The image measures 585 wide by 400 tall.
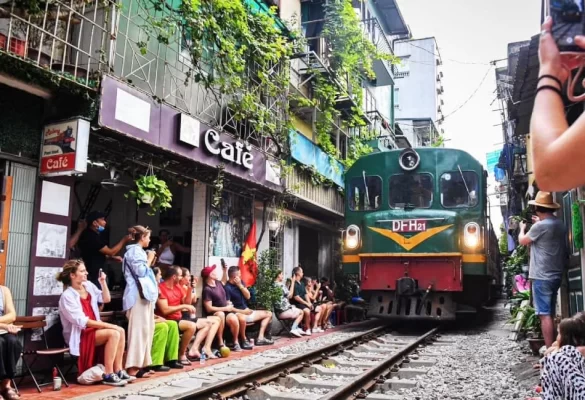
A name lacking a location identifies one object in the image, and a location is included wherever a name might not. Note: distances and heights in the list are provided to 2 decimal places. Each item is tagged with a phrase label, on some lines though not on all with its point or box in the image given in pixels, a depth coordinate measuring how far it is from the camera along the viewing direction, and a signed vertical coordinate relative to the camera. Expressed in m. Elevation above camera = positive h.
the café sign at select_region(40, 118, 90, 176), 6.18 +1.42
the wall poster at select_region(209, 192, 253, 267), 10.00 +0.89
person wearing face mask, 7.26 +0.32
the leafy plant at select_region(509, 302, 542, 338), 7.51 -0.67
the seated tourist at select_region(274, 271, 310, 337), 10.74 -0.75
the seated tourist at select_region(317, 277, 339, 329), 12.19 -0.63
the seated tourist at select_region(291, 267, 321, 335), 11.29 -0.49
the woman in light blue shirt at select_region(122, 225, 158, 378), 6.33 -0.37
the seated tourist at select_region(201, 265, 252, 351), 8.45 -0.51
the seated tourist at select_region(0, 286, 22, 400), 5.00 -0.77
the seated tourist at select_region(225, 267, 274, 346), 9.28 -0.48
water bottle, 5.52 -1.18
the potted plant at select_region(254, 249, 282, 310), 10.52 -0.20
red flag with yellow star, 10.61 +0.20
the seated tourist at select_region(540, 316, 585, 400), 3.07 -0.51
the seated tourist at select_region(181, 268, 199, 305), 8.03 -0.23
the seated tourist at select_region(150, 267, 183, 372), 6.73 -0.95
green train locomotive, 10.12 +0.84
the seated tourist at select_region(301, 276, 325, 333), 11.60 -0.64
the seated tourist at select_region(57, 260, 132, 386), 5.90 -0.70
